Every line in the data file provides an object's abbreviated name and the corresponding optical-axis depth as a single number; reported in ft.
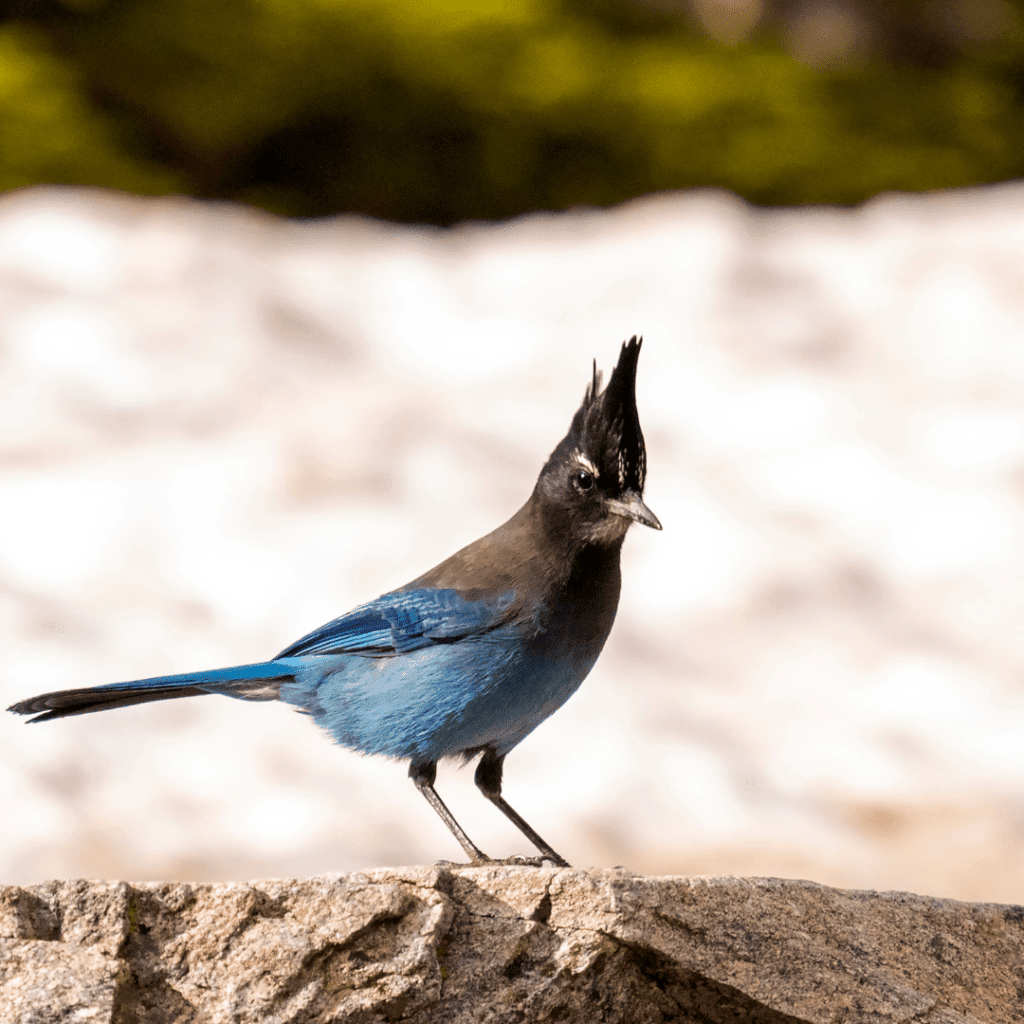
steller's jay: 29.87
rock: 29.42
